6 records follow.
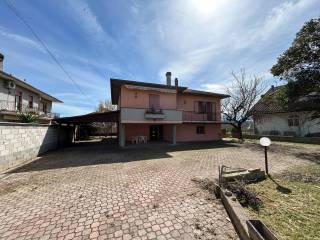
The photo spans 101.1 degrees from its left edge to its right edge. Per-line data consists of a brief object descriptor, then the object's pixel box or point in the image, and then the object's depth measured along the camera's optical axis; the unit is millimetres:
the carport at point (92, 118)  11885
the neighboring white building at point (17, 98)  13577
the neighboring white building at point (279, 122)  17037
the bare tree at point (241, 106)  16974
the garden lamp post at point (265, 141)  5686
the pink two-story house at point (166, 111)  11747
